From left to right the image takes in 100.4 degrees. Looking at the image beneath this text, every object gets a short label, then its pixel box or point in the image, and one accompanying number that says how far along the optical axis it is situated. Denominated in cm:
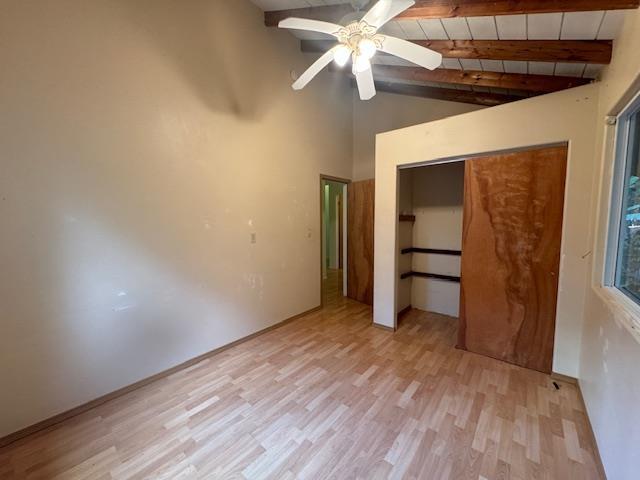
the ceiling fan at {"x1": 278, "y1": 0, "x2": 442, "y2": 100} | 146
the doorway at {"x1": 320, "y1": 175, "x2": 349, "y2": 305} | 533
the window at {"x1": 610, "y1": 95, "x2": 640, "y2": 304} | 138
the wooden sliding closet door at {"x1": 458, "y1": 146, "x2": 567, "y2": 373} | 218
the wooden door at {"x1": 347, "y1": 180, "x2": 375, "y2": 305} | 405
